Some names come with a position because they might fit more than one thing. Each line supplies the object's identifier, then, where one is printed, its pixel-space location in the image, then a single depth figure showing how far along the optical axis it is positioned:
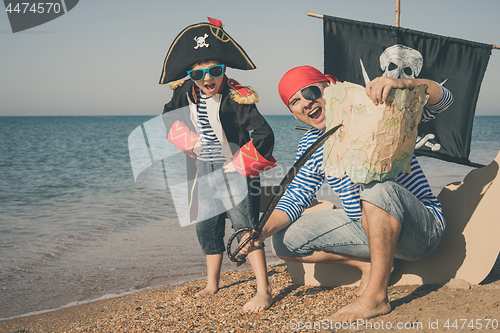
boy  2.36
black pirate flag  3.88
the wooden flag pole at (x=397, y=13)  4.02
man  1.72
